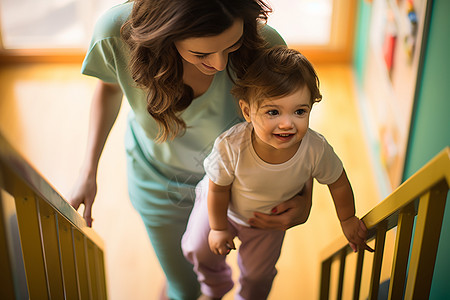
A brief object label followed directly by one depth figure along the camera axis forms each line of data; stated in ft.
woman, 3.76
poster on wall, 7.29
